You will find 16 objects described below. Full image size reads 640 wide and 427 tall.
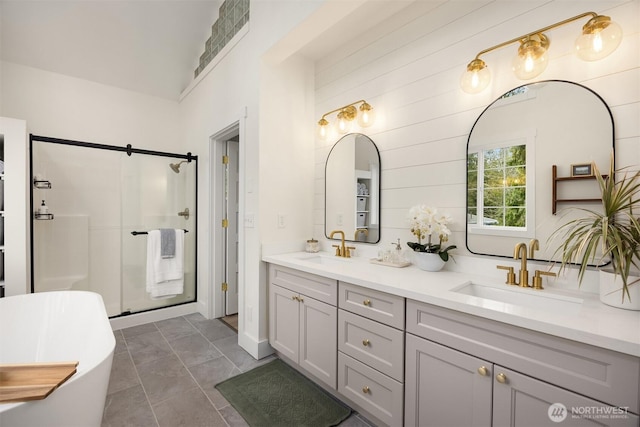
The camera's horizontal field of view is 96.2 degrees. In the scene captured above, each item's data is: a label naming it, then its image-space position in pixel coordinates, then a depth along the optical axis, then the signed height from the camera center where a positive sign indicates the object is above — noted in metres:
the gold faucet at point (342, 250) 2.43 -0.33
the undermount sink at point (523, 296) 1.29 -0.41
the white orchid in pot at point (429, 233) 1.76 -0.13
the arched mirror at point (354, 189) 2.30 +0.19
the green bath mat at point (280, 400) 1.72 -1.24
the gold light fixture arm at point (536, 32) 1.33 +0.92
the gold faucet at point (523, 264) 1.45 -0.26
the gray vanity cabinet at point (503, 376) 0.91 -0.61
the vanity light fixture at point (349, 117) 2.29 +0.80
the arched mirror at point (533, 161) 1.36 +0.27
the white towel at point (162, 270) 3.17 -0.67
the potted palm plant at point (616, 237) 1.10 -0.10
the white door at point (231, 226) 3.41 -0.18
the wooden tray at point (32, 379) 0.88 -0.58
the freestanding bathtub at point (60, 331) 1.15 -0.70
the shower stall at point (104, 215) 2.99 -0.05
